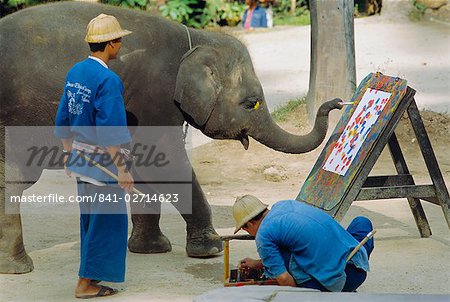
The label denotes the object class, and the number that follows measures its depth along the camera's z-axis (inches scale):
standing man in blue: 409.3
